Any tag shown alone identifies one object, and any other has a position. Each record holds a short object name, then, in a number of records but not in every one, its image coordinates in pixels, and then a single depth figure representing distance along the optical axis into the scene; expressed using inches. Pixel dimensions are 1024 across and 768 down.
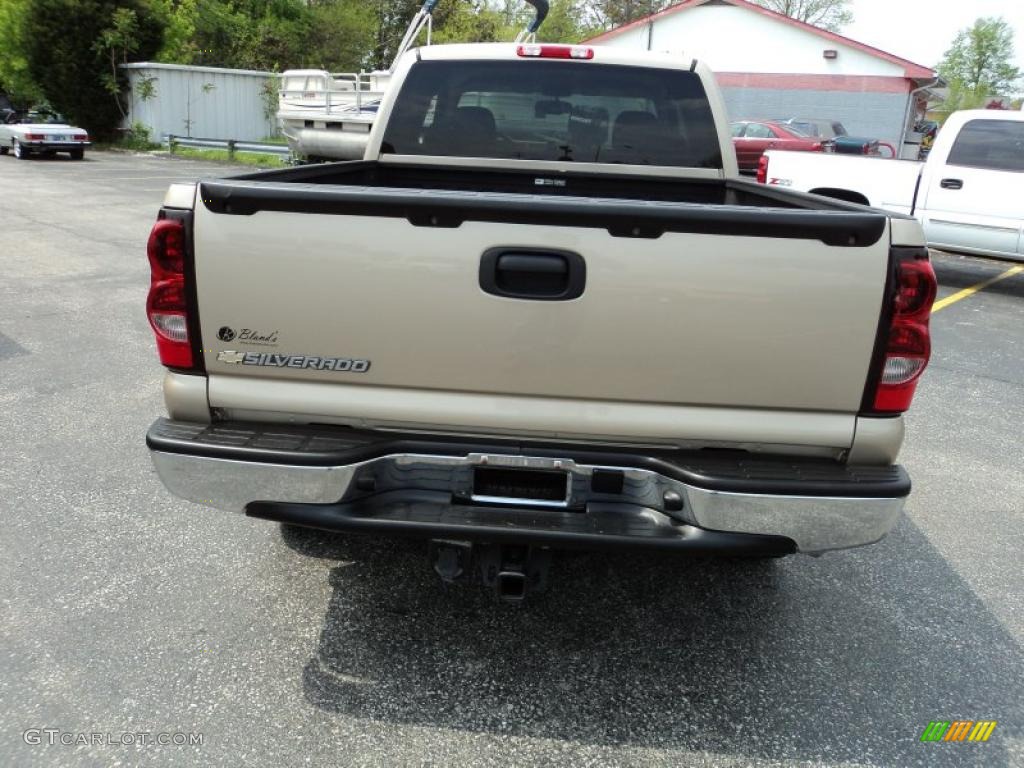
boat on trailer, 607.2
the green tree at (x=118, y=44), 1154.0
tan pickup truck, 94.4
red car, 856.3
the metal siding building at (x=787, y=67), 1217.4
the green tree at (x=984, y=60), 2736.2
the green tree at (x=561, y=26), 1781.5
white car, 934.4
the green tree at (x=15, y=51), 1163.3
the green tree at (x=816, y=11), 2038.6
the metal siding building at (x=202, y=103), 1173.1
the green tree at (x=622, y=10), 2032.5
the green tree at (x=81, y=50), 1142.3
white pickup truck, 393.7
